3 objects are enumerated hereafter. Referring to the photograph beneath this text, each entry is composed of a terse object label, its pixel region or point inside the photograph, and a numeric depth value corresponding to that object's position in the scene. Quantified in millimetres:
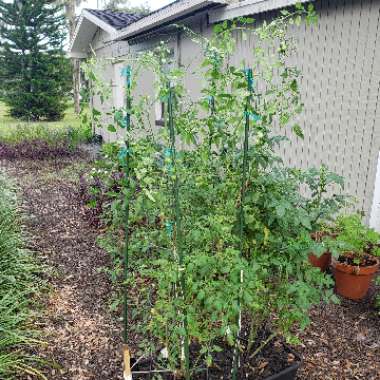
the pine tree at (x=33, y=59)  22781
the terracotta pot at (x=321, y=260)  4020
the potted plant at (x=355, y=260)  3428
